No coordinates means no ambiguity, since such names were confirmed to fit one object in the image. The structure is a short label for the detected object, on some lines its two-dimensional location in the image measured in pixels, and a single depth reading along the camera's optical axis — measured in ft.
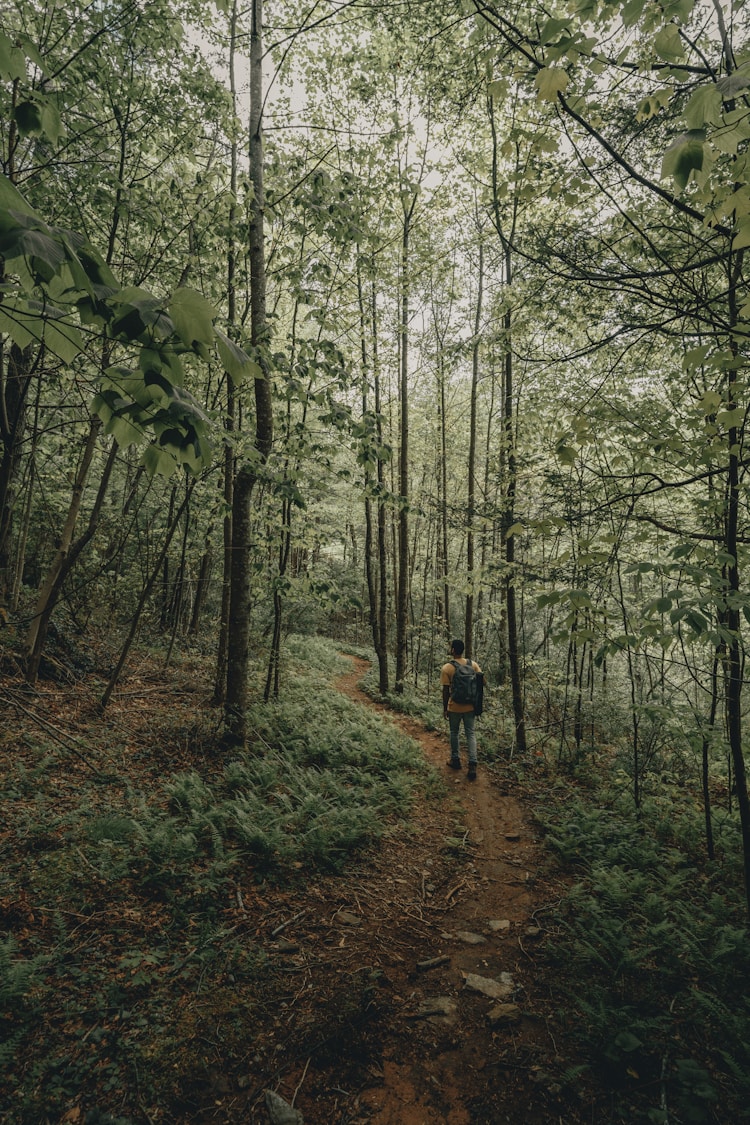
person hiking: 29.04
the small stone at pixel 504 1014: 11.57
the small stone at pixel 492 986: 12.52
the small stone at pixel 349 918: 14.78
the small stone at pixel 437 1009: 11.66
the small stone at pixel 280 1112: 9.05
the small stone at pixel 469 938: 14.71
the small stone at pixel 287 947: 13.20
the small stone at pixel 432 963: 13.34
